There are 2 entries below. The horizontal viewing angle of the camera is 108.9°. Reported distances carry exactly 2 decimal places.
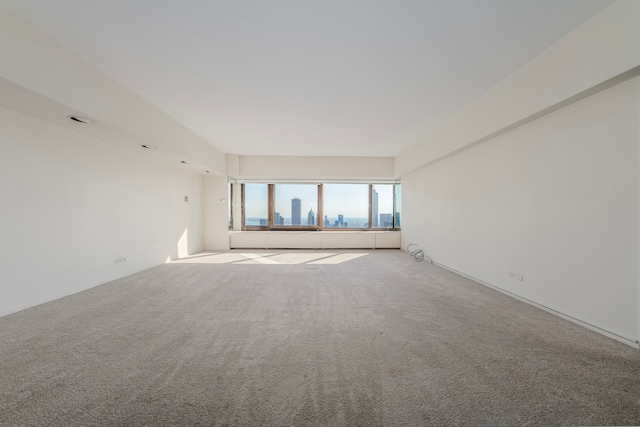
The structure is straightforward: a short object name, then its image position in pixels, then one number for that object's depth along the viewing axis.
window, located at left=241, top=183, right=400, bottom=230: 7.95
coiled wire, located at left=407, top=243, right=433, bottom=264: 5.74
